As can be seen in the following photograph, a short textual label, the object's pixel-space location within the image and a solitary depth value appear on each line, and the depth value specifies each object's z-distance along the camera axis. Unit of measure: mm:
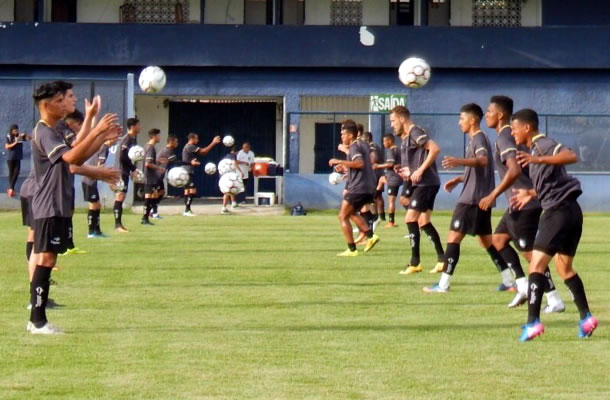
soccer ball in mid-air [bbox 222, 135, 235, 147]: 38409
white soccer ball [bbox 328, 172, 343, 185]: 32409
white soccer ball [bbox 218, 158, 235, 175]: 35031
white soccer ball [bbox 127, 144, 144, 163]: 26773
